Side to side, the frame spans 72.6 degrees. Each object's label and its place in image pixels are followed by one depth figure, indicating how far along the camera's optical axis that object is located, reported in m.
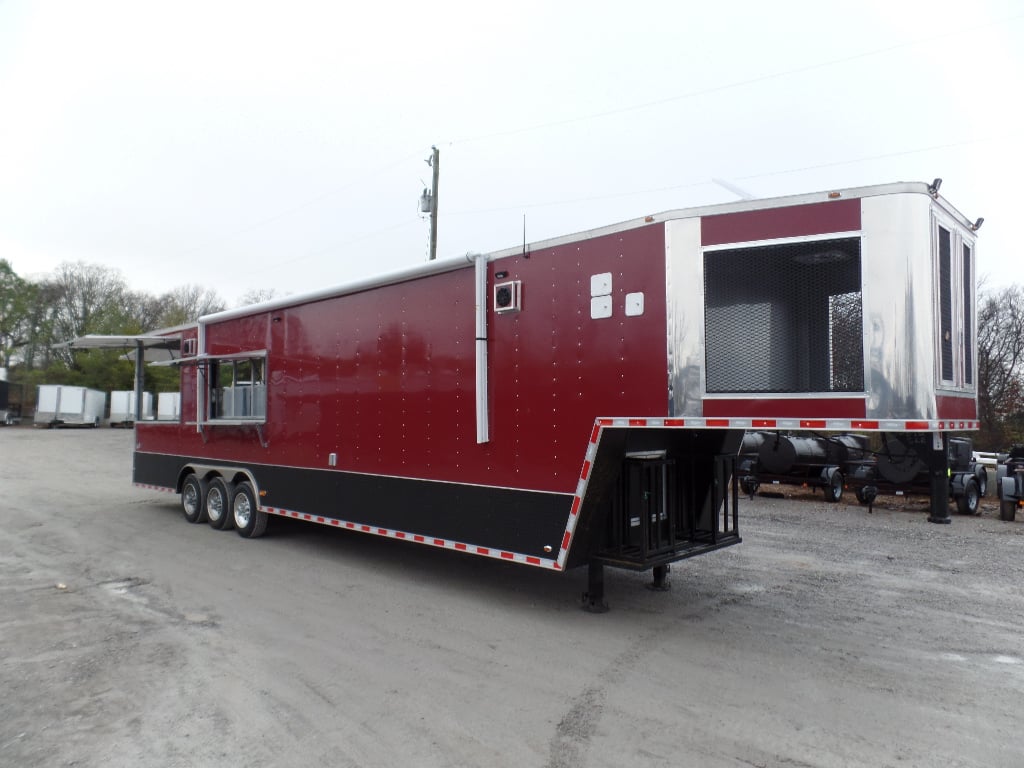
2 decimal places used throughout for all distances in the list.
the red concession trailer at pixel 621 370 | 4.77
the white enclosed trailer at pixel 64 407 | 40.34
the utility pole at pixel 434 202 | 19.31
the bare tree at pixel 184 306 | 56.84
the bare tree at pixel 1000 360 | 21.91
